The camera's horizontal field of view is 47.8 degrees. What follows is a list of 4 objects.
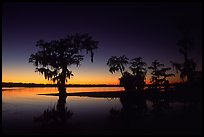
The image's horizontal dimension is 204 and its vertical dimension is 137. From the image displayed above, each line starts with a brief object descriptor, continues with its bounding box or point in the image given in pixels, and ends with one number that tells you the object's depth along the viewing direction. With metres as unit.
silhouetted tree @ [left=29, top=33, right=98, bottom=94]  35.53
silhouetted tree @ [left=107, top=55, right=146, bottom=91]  39.22
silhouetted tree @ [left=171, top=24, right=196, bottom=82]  32.53
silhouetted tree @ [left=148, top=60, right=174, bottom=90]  44.73
